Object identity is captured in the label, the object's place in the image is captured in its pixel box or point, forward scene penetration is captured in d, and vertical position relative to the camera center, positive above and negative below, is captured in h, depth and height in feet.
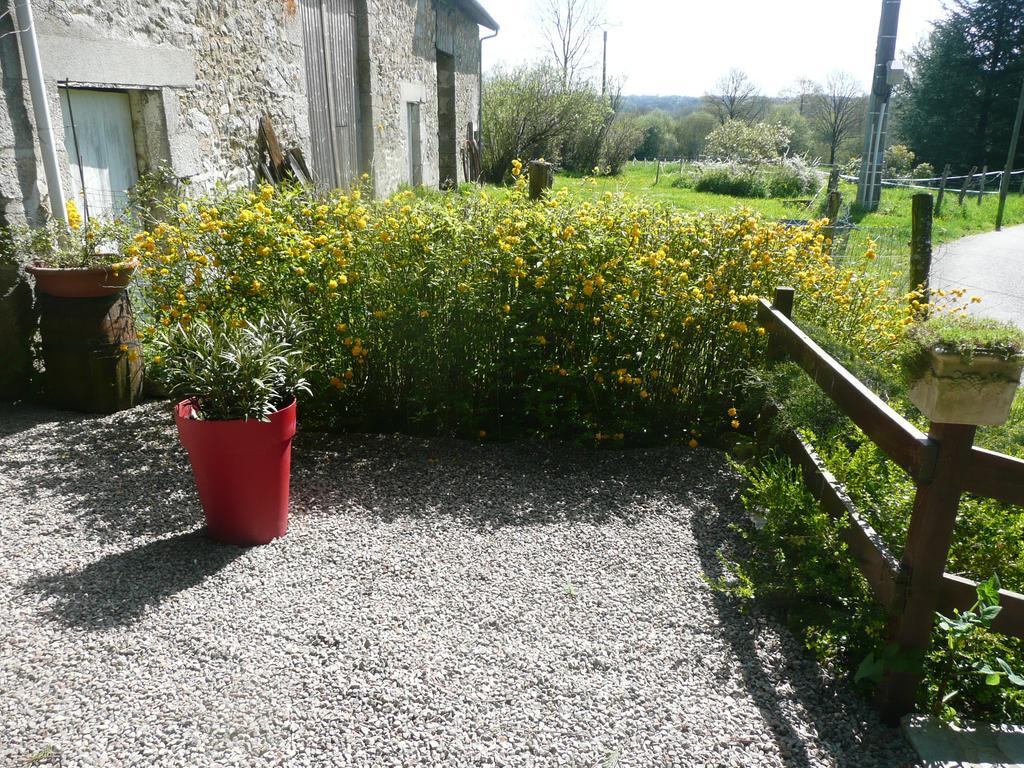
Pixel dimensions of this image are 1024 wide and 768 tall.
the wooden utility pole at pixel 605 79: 103.84 +12.21
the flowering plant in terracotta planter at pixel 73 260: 14.01 -1.64
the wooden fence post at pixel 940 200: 52.18 -2.70
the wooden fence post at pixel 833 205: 26.58 -1.49
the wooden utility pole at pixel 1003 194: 52.11 -2.27
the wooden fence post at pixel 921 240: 19.04 -1.98
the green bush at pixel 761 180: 68.90 -1.48
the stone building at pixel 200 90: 15.02 +2.20
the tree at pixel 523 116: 70.90 +4.75
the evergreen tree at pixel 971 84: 81.05 +8.18
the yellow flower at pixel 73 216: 15.43 -0.87
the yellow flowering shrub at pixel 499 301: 13.62 -2.38
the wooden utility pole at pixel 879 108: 37.81 +2.90
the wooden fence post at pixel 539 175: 22.48 -0.26
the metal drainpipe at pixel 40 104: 14.12 +1.29
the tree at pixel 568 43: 120.47 +19.23
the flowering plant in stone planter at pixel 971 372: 6.72 -1.84
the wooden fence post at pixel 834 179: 30.96 -0.70
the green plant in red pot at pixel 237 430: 10.19 -3.42
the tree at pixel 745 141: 85.96 +2.71
